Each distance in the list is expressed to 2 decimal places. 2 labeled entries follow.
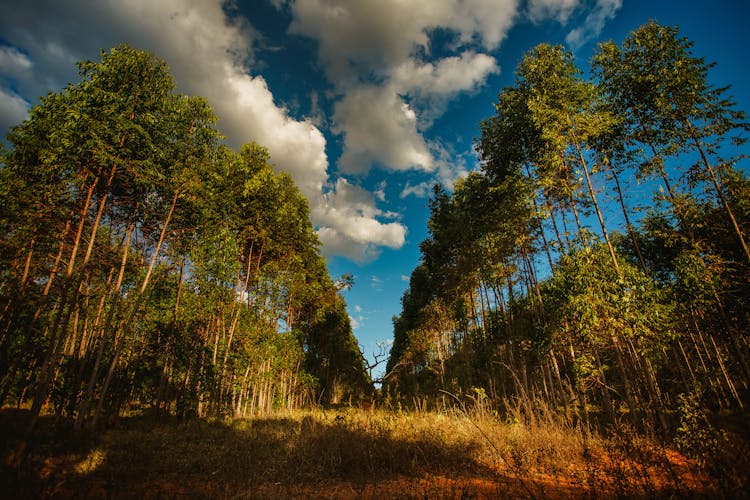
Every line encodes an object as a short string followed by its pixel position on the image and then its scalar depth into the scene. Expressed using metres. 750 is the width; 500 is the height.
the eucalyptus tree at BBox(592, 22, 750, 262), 9.44
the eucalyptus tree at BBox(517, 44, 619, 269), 10.35
